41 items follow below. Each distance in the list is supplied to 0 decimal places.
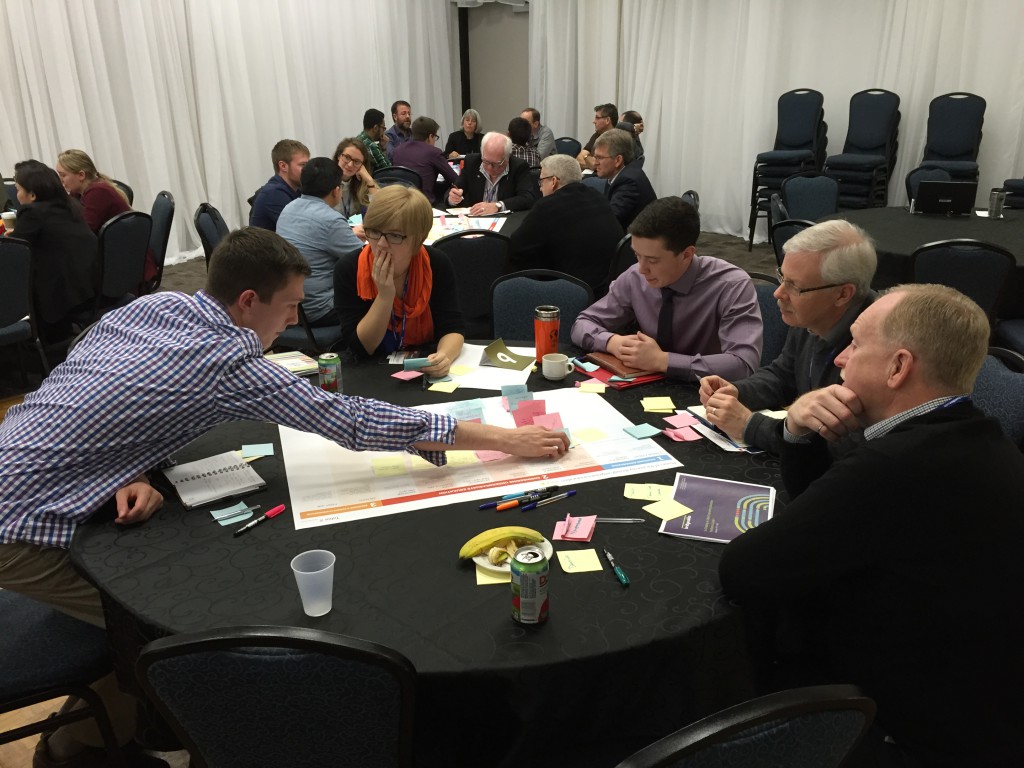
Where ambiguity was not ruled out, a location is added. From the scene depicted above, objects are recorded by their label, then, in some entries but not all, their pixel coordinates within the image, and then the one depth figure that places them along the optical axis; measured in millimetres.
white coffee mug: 2461
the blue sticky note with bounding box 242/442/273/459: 1999
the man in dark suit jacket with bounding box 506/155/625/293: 4242
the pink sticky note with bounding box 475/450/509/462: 1968
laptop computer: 5156
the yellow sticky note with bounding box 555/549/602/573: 1511
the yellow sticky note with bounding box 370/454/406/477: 1905
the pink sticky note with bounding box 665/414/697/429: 2134
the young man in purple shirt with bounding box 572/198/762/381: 2492
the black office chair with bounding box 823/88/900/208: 7309
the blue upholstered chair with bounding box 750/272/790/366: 2998
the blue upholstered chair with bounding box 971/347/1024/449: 2039
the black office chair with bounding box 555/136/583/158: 9047
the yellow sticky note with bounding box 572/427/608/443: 2053
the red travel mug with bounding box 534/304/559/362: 2562
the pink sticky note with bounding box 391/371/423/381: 2524
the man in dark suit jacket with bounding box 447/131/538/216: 5859
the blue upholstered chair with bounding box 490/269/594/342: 3172
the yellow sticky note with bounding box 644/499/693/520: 1692
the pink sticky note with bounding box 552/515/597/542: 1602
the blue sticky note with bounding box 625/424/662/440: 2076
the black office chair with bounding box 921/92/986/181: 6875
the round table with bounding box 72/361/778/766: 1297
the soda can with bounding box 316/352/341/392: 2307
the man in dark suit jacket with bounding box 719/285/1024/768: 1269
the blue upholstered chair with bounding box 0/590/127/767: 1662
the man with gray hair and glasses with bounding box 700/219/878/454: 2188
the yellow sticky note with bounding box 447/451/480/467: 1952
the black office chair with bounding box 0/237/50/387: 3939
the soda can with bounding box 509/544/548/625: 1305
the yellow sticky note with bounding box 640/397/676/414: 2251
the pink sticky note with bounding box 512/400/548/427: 2162
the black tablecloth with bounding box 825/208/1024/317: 3914
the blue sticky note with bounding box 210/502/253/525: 1701
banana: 1512
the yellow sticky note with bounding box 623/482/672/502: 1768
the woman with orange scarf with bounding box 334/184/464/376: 2688
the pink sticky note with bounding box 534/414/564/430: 2119
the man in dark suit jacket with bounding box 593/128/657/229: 5473
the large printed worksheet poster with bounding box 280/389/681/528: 1760
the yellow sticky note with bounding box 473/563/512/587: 1475
